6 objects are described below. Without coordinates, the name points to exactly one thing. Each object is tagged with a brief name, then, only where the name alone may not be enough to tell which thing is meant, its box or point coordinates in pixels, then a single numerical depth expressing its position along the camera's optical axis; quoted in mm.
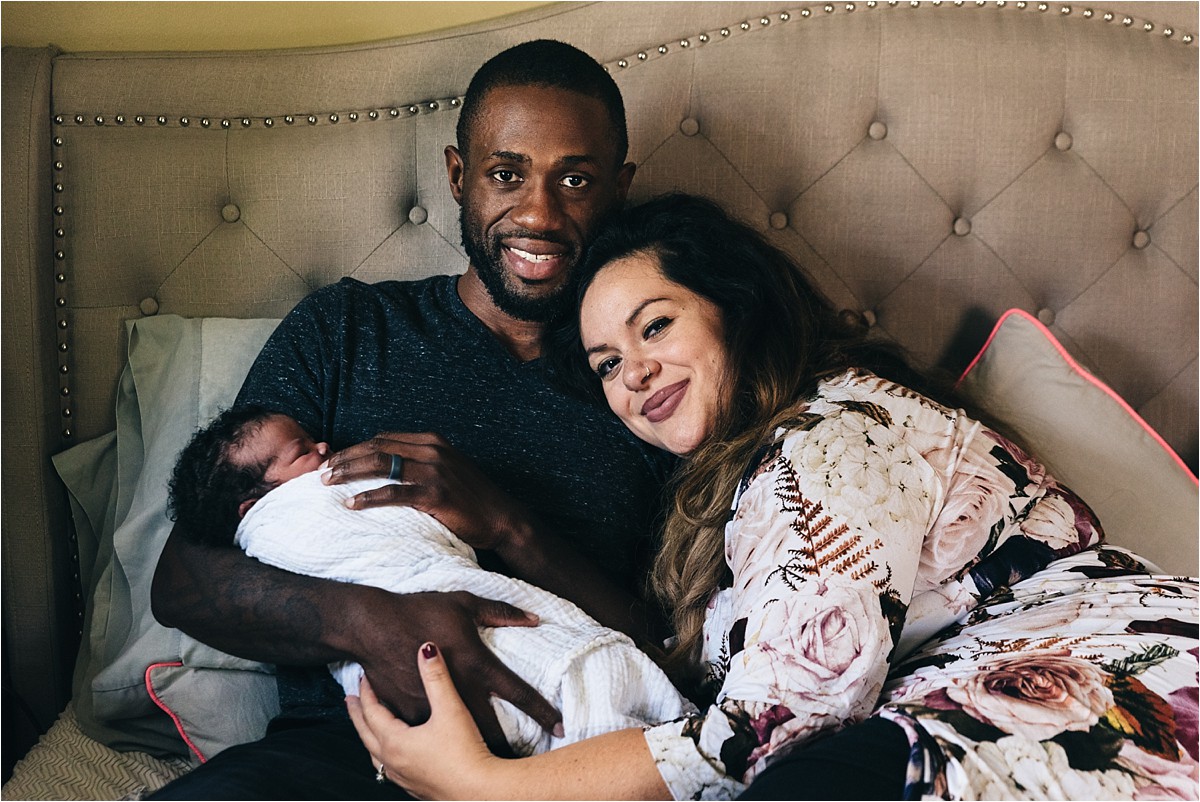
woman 1040
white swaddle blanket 1241
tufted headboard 1756
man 1323
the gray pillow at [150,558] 1460
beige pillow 1648
